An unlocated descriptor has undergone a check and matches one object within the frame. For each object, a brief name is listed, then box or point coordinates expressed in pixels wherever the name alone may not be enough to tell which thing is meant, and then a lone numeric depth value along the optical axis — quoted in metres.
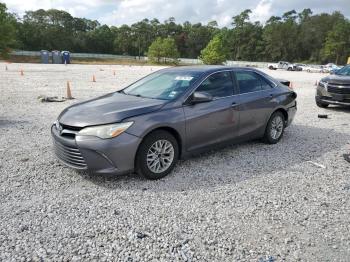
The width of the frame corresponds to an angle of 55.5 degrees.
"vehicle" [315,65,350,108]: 10.12
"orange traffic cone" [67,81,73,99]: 12.27
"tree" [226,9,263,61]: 105.88
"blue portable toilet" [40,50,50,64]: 52.64
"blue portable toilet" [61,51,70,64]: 52.82
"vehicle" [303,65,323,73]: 52.78
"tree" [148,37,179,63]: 71.19
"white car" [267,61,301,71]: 54.88
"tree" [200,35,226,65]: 63.34
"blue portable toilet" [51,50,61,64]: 52.82
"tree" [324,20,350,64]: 87.94
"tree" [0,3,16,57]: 52.12
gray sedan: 4.32
